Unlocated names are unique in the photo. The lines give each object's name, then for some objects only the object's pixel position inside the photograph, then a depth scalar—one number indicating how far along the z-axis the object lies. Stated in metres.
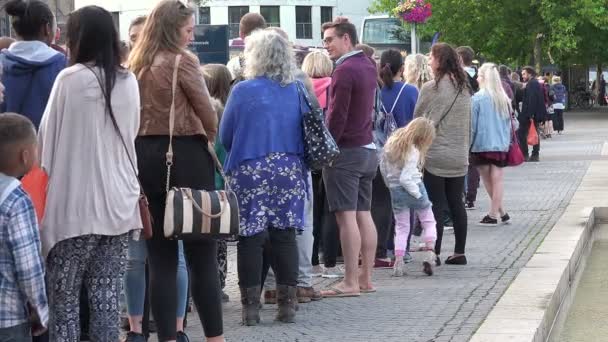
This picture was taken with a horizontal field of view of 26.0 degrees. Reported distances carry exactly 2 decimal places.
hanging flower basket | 29.66
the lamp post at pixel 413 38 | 31.26
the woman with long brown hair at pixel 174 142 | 6.61
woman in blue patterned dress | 7.68
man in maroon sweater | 8.85
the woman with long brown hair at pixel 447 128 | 10.58
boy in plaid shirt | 4.95
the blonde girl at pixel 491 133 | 13.23
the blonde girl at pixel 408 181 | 10.05
